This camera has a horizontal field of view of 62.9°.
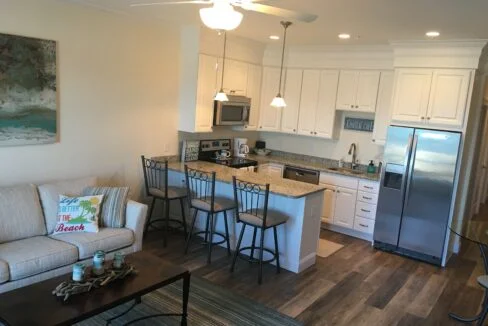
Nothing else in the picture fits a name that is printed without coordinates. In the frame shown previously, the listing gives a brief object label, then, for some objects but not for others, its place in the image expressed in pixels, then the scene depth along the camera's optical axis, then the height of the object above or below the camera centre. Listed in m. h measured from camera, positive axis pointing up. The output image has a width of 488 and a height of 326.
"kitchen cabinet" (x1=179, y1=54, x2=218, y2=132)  5.00 +0.26
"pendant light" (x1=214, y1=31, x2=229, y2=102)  4.46 +0.20
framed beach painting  3.52 +0.06
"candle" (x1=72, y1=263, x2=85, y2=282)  2.60 -1.11
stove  5.58 -0.59
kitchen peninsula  4.09 -1.01
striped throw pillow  3.82 -0.94
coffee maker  6.10 -0.47
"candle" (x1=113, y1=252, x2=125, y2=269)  2.81 -1.09
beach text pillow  3.60 -1.02
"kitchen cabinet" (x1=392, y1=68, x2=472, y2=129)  4.48 +0.42
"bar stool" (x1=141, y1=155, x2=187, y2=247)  4.59 -0.93
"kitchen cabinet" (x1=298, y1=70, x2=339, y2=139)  5.73 +0.29
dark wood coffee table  2.25 -1.21
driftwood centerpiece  2.47 -1.15
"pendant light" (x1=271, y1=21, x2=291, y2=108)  4.17 +0.20
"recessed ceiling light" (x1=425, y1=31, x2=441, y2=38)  4.06 +1.01
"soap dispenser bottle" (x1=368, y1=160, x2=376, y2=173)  5.52 -0.56
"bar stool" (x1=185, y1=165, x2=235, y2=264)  4.24 -0.96
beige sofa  3.06 -1.19
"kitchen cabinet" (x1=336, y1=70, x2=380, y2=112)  5.38 +0.49
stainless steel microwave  5.31 +0.06
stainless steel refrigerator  4.56 -0.69
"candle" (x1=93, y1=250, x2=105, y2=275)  2.71 -1.09
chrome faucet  5.87 -0.40
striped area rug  3.15 -1.63
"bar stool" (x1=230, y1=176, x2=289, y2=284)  3.87 -0.98
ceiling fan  2.15 +0.53
